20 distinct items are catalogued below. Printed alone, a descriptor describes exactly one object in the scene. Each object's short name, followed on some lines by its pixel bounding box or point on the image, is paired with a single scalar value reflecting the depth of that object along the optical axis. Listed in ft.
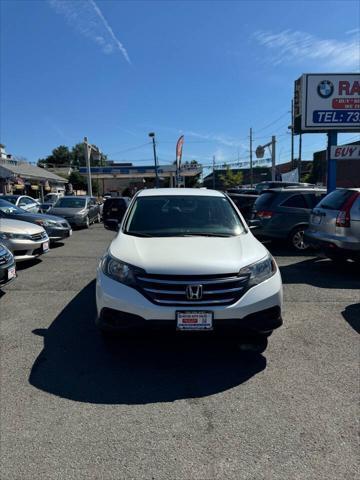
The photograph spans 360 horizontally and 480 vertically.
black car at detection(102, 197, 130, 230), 38.09
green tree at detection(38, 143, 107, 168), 381.60
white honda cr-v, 10.94
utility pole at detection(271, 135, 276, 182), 114.57
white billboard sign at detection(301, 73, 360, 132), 39.27
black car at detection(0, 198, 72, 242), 33.56
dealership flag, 147.23
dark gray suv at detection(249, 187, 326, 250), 32.12
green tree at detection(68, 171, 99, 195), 234.95
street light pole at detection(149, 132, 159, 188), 150.71
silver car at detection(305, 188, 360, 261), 22.26
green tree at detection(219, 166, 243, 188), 238.68
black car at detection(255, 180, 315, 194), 65.43
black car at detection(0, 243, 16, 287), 17.99
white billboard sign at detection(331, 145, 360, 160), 37.58
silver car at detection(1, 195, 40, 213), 52.43
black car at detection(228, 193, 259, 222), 44.13
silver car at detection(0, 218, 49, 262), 25.58
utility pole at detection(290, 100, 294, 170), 141.52
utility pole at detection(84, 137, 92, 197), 118.91
